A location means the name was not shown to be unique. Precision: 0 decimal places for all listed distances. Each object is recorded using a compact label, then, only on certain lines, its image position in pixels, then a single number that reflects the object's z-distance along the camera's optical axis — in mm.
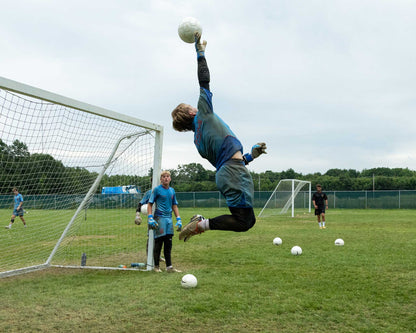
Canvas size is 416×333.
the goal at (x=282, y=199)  27797
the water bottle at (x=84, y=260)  8820
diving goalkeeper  4254
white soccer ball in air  4684
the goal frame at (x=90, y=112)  6013
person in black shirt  18438
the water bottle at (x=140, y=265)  8565
